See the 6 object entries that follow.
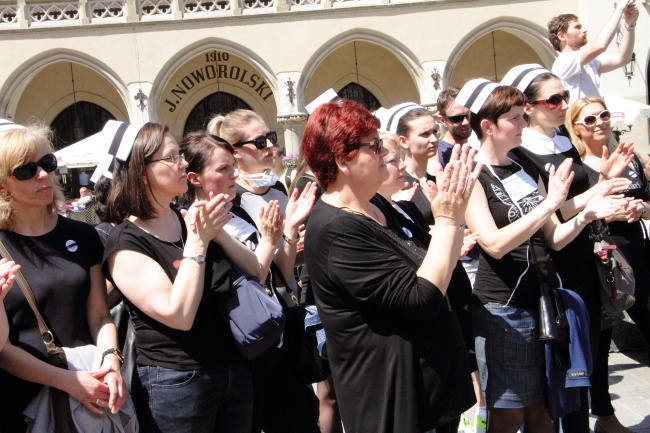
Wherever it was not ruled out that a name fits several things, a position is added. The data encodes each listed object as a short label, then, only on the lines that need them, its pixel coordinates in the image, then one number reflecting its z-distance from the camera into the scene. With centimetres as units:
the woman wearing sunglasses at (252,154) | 422
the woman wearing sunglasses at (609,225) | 463
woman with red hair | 272
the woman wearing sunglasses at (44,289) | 289
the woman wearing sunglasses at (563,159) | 407
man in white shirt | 557
